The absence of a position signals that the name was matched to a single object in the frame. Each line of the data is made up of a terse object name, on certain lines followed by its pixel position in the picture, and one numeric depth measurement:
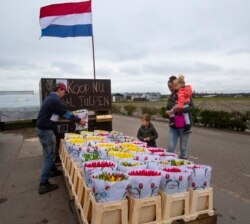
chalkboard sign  6.34
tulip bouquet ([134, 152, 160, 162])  3.43
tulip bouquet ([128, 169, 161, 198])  2.62
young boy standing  5.62
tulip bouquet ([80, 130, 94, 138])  5.19
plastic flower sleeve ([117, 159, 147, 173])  2.97
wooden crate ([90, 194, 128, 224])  2.45
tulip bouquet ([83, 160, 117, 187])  2.81
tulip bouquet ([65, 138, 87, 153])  4.18
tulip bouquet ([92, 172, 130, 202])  2.48
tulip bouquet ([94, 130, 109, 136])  5.35
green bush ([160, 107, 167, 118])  21.20
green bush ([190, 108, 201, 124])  16.75
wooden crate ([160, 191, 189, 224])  2.73
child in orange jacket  4.88
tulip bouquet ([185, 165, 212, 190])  2.90
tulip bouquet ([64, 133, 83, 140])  4.98
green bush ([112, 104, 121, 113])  31.77
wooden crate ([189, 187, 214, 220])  2.88
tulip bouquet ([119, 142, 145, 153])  3.89
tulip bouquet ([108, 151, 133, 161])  3.39
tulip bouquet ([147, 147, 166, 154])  3.90
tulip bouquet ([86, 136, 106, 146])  4.28
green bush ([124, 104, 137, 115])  27.55
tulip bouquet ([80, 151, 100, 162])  3.42
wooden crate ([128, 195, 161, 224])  2.58
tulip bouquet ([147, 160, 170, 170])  3.04
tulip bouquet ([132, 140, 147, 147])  4.39
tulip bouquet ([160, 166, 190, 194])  2.76
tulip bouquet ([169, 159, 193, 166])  3.25
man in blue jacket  4.76
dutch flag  8.33
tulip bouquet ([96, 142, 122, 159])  3.64
